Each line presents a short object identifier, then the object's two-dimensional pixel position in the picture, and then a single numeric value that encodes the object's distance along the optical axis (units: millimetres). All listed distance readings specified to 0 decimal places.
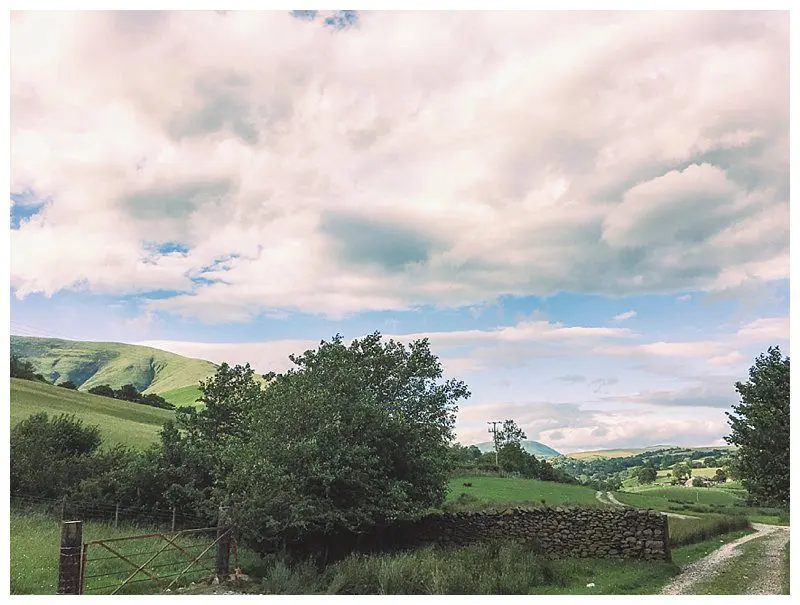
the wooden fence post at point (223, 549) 19188
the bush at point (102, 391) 79688
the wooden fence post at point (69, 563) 15281
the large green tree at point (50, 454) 28438
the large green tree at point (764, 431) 22266
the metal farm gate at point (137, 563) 15391
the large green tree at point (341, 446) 21094
